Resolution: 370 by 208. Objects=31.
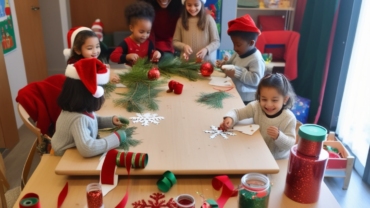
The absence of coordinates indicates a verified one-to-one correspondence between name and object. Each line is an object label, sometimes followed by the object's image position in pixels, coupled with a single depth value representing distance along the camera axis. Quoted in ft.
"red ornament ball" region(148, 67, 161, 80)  6.88
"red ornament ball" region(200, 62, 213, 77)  7.23
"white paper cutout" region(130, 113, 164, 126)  5.22
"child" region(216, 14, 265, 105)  6.77
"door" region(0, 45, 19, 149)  8.80
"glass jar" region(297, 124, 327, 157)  3.72
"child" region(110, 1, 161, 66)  7.84
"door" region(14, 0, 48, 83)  11.98
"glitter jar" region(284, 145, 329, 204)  3.77
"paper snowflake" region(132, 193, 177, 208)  3.74
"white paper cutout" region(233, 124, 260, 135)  5.03
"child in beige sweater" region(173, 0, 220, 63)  8.28
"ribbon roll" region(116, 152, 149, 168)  4.03
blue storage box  10.36
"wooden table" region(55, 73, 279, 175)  4.10
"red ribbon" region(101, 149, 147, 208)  4.03
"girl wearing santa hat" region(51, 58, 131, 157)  4.17
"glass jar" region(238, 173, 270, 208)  3.37
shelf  12.16
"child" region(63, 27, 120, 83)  6.50
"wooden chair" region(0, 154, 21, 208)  5.09
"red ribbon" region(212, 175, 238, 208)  3.84
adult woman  9.02
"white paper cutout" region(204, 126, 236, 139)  4.87
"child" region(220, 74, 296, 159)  4.97
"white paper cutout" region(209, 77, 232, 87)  6.92
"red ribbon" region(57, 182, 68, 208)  3.75
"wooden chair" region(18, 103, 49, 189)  5.41
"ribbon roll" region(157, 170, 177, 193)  3.93
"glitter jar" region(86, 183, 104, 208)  3.53
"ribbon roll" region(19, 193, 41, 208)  3.36
